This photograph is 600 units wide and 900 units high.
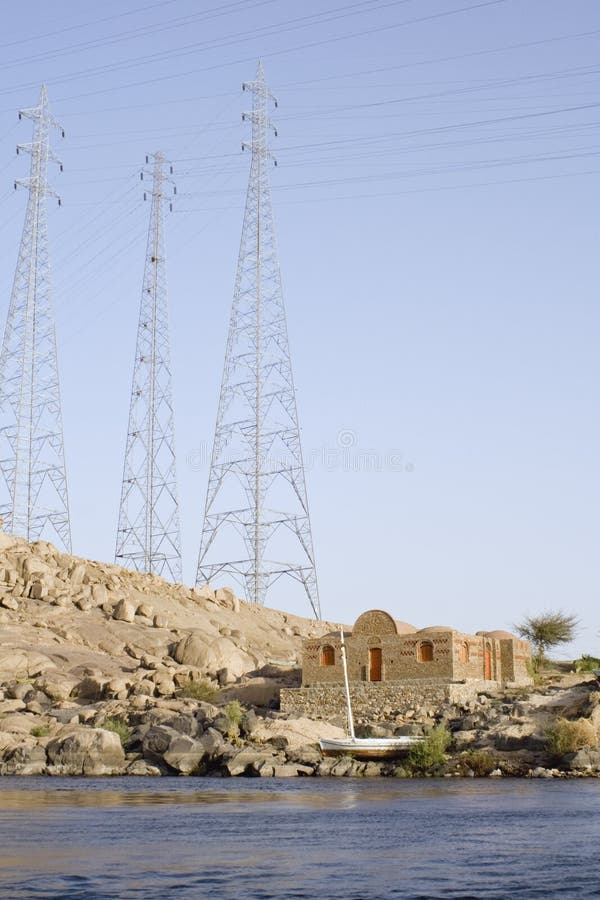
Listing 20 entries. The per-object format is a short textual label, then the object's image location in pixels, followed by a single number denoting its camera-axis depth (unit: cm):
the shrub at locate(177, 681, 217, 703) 6269
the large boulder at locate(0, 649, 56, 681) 6731
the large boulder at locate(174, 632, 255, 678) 7031
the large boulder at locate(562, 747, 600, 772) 4428
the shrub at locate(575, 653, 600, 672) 6550
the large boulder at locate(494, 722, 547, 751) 4691
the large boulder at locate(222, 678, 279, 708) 6297
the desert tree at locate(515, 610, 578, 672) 7188
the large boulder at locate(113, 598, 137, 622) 7862
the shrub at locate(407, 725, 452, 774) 4572
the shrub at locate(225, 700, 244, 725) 5366
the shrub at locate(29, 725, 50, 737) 5522
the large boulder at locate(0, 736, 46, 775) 4906
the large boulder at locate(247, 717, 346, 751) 5162
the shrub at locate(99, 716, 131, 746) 5334
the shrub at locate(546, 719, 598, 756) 4528
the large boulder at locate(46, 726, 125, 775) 4919
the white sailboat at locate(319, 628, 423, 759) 4803
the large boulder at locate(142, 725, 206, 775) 4847
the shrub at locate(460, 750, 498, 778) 4525
